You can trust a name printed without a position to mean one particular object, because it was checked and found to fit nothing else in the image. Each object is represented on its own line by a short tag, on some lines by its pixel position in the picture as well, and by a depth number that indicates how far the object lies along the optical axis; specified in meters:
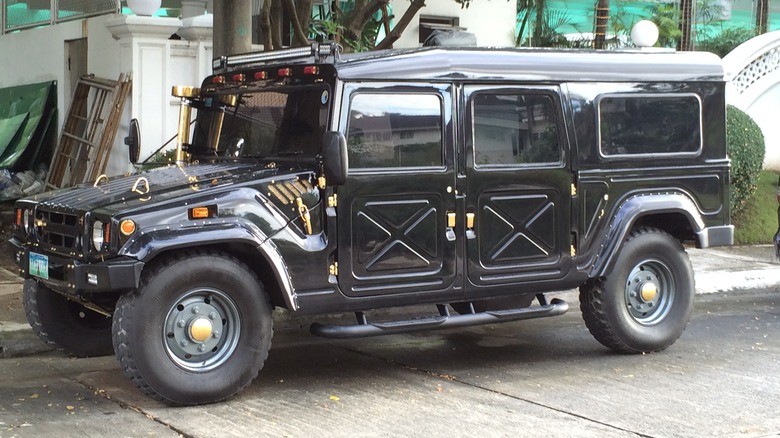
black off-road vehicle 6.45
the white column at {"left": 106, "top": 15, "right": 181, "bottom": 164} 12.59
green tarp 14.65
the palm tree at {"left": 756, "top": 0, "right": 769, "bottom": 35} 20.89
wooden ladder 12.82
